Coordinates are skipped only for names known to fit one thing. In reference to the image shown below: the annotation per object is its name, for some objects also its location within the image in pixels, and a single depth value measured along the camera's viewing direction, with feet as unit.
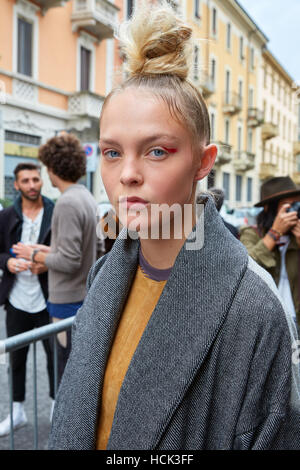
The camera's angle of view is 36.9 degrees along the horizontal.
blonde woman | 2.97
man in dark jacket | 10.70
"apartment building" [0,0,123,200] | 41.04
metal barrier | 6.19
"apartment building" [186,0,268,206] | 86.17
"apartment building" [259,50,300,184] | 117.60
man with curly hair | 9.52
